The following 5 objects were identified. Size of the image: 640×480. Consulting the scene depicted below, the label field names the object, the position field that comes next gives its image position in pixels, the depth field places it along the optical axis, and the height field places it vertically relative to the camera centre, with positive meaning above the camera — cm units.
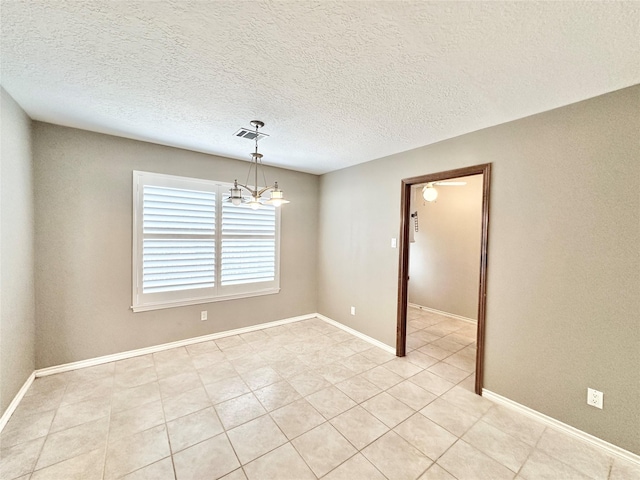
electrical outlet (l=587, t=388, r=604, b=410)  191 -118
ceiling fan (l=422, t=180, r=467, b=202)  415 +68
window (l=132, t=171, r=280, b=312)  317 -18
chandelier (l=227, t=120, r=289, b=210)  241 +33
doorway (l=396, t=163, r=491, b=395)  253 -21
